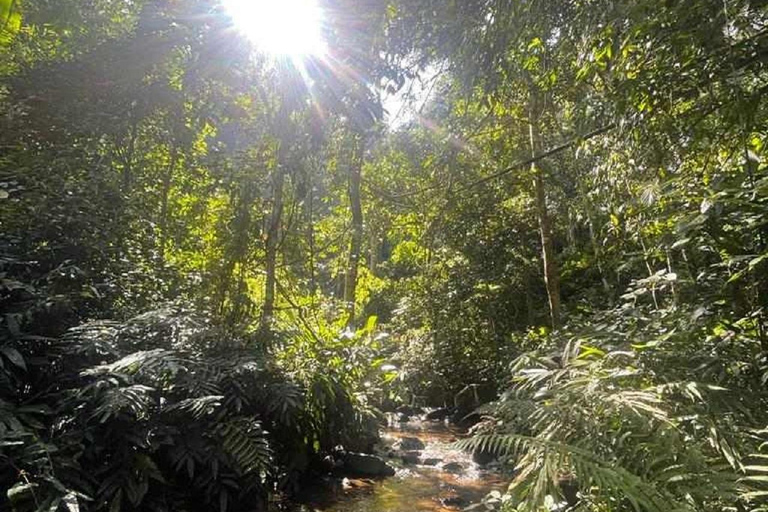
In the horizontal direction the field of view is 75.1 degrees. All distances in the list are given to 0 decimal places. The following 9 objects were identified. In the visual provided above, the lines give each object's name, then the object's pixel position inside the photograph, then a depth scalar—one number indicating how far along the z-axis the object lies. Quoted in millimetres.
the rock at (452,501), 4406
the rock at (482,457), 5790
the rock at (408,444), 6561
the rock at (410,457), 5918
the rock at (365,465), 5115
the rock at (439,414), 8758
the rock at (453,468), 5546
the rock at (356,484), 4720
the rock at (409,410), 9178
